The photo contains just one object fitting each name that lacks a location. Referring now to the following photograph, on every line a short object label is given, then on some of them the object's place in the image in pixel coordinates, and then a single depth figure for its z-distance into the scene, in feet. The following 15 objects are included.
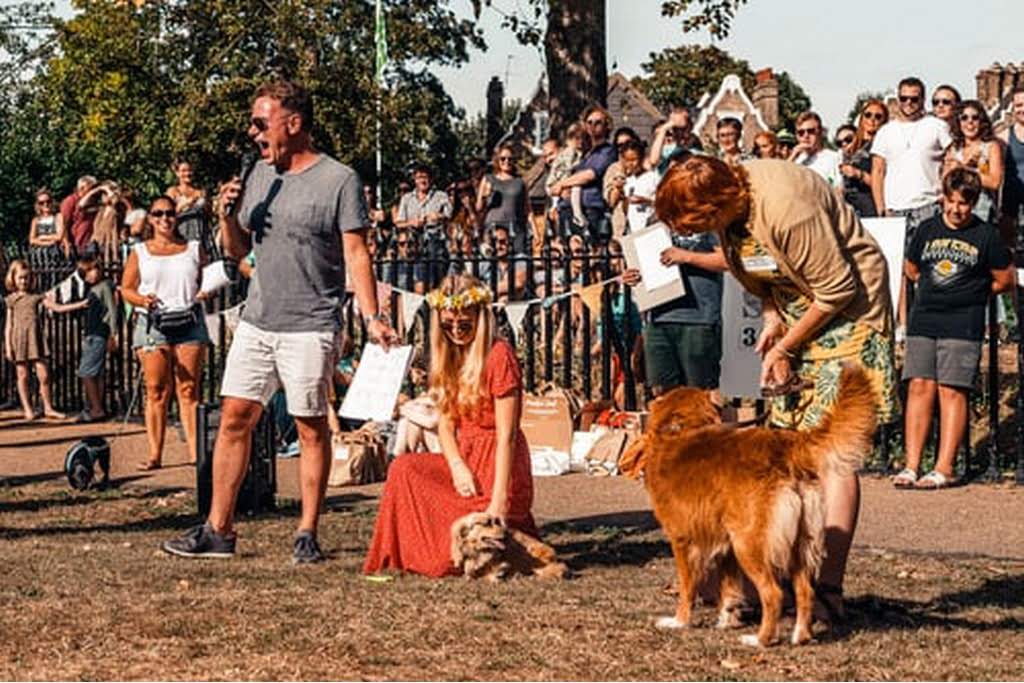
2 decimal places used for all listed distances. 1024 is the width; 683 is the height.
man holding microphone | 29.68
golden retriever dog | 22.39
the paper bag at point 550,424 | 44.50
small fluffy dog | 28.89
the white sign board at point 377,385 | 32.07
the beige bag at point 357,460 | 42.68
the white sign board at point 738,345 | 40.04
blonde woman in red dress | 29.66
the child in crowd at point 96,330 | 57.41
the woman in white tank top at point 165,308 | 45.91
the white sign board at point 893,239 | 41.45
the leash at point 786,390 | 23.80
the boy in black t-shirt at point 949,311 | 39.14
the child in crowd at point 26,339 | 60.13
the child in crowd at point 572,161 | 53.11
